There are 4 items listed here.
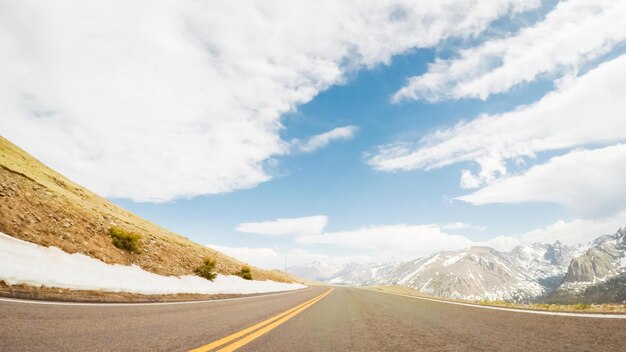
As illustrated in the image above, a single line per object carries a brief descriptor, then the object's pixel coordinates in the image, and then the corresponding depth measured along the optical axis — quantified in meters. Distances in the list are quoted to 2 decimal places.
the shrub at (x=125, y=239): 21.63
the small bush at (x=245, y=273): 39.00
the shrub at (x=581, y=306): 9.31
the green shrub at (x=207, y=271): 27.56
